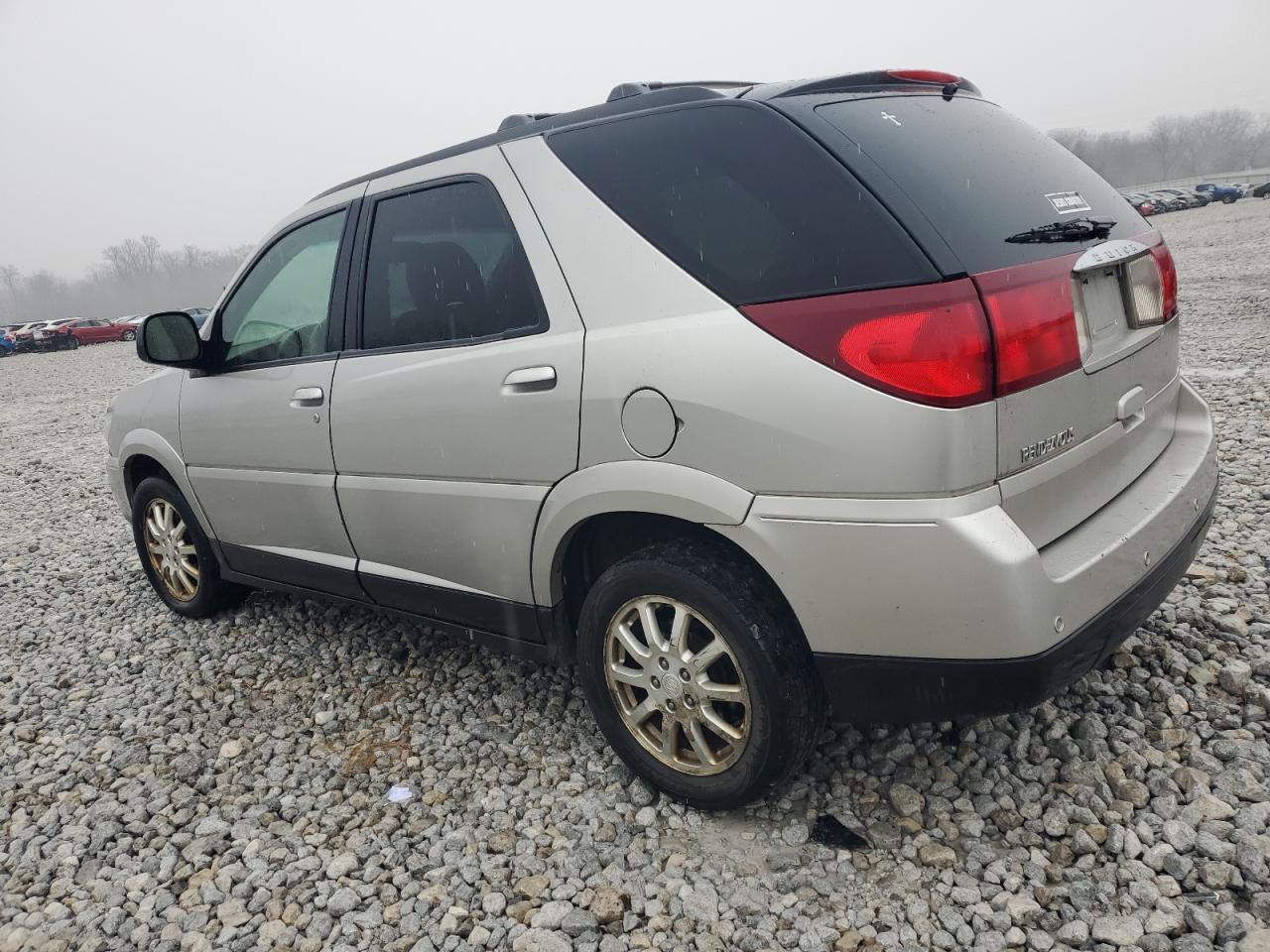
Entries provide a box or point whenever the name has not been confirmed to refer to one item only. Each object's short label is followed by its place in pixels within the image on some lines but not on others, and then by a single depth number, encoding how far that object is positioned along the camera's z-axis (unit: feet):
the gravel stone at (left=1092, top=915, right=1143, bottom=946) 6.46
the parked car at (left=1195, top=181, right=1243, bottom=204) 176.48
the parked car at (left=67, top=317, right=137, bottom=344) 122.11
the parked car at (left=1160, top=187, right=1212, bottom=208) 176.62
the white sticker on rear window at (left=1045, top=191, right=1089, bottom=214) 7.60
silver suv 6.45
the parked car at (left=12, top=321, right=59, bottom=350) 117.50
